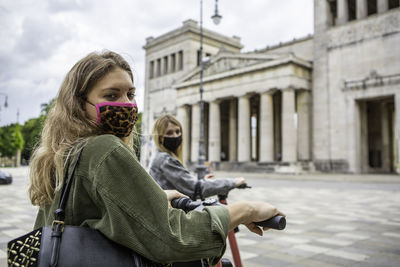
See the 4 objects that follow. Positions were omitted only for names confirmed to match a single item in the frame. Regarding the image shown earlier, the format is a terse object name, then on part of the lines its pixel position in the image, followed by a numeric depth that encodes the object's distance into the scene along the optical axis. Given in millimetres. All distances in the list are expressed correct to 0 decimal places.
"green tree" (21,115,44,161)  89612
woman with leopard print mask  1454
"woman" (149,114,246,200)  3508
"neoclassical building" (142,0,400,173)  34156
